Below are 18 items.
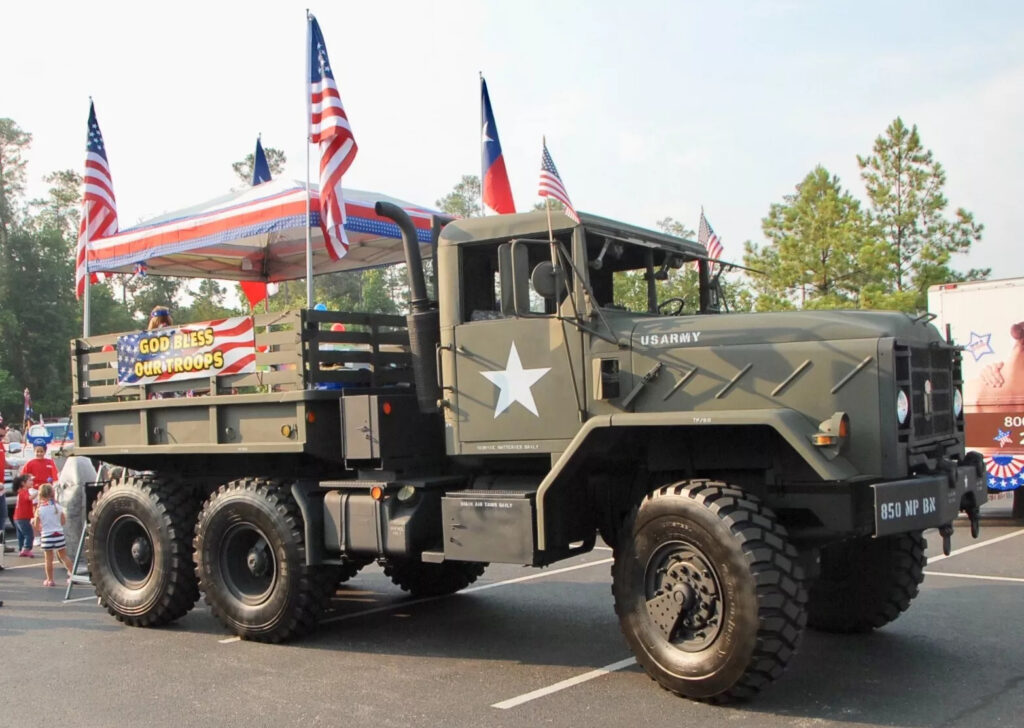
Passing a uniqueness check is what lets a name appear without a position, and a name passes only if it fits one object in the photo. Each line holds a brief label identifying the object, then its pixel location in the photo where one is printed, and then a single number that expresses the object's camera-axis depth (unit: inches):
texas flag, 398.6
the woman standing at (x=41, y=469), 492.1
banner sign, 299.0
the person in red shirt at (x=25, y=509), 502.6
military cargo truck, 214.2
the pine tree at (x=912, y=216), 1198.3
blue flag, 545.8
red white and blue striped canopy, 386.9
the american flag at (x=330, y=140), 361.4
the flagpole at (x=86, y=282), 399.5
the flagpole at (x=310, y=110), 362.6
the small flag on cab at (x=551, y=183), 318.3
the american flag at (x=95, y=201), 451.5
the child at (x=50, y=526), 417.1
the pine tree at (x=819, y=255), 1149.1
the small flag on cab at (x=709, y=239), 402.6
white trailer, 490.0
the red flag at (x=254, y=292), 515.8
